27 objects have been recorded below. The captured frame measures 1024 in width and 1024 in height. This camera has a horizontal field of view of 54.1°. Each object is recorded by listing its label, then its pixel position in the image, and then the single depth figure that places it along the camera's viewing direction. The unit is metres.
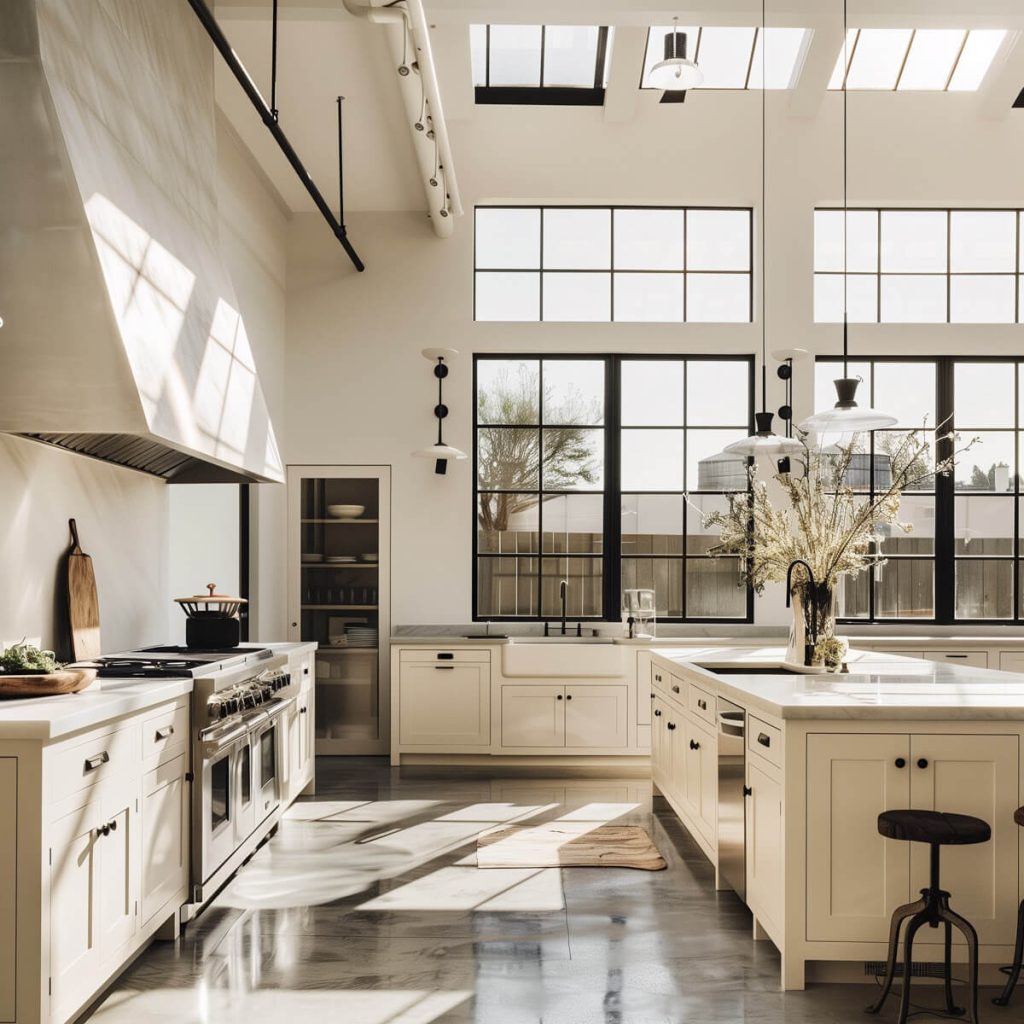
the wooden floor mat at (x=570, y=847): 4.47
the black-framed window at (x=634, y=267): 7.27
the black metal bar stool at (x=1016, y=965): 2.96
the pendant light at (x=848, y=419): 3.64
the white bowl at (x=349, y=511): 7.19
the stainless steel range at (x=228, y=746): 3.72
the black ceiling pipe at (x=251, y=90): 3.50
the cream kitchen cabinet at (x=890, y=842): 3.07
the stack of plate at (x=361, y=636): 7.14
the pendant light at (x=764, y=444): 4.33
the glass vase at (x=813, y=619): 4.53
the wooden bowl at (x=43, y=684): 2.95
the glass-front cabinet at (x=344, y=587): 7.09
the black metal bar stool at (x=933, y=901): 2.81
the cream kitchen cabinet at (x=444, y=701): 6.57
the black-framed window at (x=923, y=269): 7.26
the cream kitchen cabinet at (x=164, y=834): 3.28
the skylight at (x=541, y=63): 6.55
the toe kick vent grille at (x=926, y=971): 3.08
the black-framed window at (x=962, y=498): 7.21
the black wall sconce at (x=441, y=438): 6.39
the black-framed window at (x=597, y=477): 7.19
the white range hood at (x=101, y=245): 2.94
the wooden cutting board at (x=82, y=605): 3.92
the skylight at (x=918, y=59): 6.71
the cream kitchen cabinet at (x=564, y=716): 6.53
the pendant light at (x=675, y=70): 4.84
